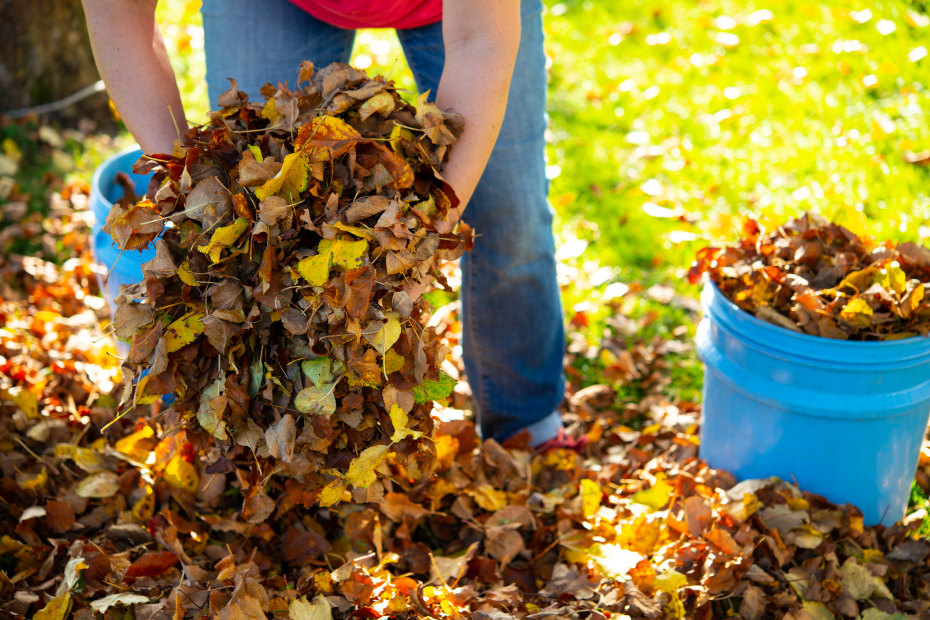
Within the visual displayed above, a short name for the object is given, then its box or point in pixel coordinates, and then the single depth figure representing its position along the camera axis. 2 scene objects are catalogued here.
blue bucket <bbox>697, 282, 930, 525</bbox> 1.78
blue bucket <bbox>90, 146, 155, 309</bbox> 2.04
